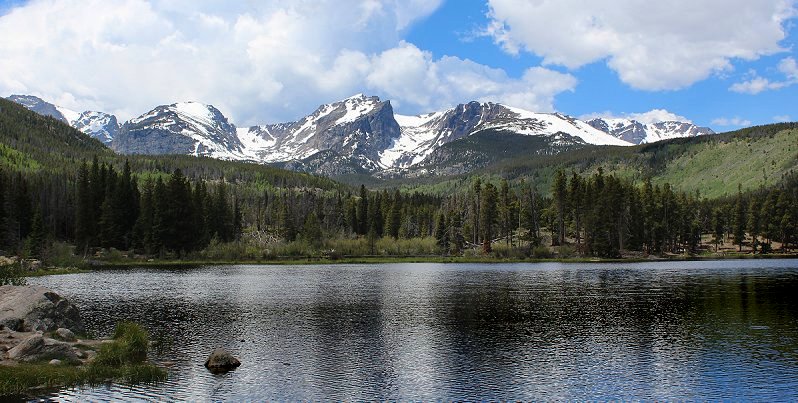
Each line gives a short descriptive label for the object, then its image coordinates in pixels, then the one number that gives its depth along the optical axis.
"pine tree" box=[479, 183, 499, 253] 191.75
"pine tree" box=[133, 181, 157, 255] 181.62
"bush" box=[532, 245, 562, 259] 182.88
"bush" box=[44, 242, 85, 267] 141.75
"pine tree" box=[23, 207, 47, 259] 142.75
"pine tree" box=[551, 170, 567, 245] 191.75
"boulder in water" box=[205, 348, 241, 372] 40.50
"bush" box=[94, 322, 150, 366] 41.22
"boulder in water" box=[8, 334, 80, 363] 38.75
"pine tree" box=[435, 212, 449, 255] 197.12
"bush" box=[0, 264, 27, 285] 66.88
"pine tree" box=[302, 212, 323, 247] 198.24
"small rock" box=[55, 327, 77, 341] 45.49
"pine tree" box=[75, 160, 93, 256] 179.50
